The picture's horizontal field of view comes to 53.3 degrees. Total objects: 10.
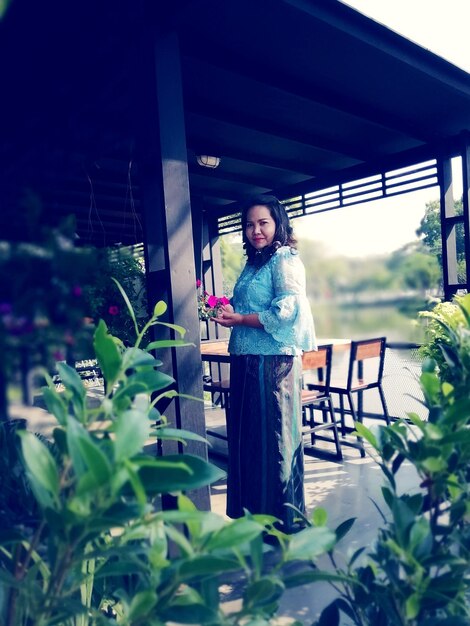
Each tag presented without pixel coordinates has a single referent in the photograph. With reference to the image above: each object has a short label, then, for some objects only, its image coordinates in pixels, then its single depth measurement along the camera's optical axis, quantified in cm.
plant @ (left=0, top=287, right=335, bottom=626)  48
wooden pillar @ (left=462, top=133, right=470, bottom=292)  402
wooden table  377
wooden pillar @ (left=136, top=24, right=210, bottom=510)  200
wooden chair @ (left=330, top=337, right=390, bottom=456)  381
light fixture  434
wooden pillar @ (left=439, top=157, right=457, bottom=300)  430
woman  218
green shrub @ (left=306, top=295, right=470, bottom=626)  66
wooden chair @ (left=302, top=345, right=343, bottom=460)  359
